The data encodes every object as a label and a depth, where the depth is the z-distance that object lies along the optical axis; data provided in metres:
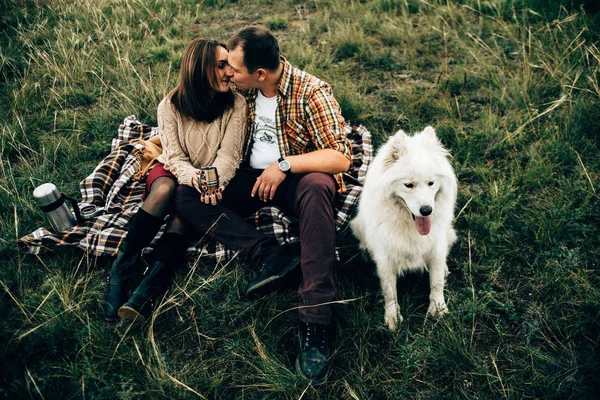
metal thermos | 2.86
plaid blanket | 2.94
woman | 2.71
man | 2.41
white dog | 2.24
